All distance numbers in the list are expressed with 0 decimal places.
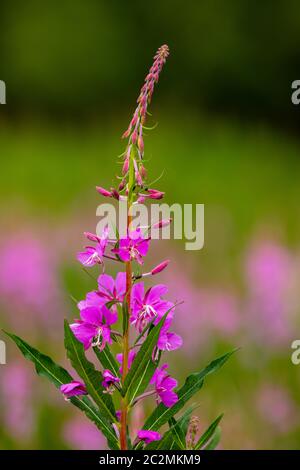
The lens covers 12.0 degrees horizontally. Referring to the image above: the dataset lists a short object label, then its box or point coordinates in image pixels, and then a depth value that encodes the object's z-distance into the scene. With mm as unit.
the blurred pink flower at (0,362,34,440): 1892
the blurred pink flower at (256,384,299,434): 1982
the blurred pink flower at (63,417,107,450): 1774
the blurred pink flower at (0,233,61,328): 2096
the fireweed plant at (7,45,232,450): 858
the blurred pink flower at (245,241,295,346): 2089
